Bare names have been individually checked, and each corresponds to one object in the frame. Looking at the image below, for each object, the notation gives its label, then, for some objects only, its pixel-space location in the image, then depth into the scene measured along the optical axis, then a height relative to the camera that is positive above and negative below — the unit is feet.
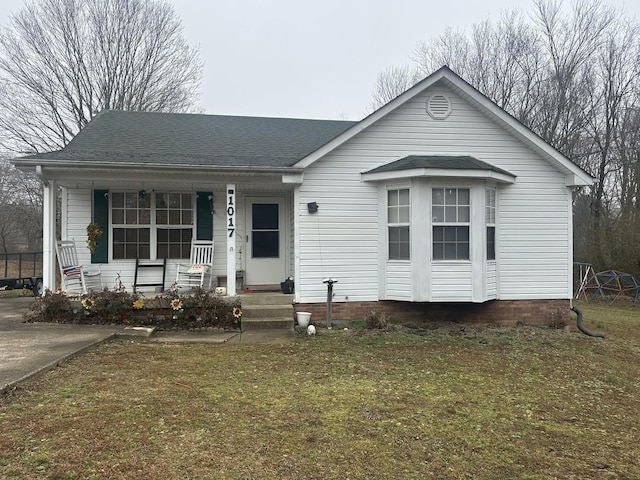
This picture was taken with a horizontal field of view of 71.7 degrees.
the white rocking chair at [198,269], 28.63 -1.13
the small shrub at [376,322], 26.37 -4.26
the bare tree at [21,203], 71.92 +8.35
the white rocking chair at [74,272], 27.09 -1.32
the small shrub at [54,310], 25.39 -3.35
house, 26.48 +2.97
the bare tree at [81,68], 67.51 +29.91
